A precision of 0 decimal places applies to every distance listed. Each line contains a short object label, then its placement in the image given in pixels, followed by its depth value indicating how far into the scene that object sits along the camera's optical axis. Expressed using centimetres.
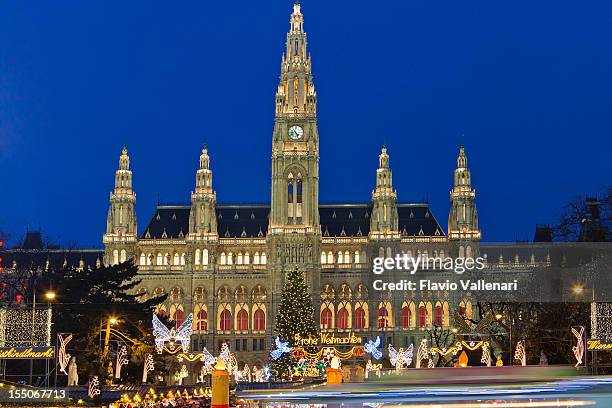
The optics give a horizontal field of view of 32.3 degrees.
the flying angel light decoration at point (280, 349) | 10028
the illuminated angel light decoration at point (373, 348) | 8738
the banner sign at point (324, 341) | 8562
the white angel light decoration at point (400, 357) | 8694
